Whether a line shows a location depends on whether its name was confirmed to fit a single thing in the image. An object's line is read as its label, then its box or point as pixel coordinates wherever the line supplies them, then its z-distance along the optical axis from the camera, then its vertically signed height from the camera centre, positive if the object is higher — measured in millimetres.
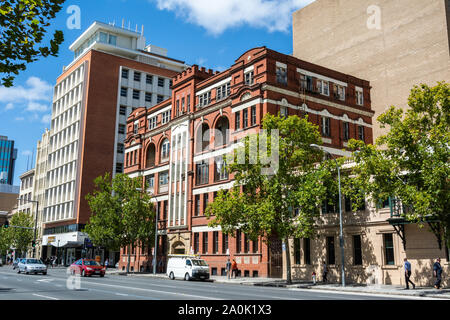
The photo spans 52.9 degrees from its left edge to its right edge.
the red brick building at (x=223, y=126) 42875 +13097
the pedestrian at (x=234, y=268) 39344 -1585
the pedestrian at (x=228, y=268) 38488 -1541
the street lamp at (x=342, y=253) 28384 -142
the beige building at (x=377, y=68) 29234 +19863
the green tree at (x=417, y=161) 22422 +4702
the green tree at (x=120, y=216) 49375 +3556
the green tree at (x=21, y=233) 83638 +2635
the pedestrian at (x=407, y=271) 25438 -1083
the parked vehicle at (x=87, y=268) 37000 -1607
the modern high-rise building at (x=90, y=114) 74688 +23134
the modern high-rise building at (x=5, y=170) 195662 +33447
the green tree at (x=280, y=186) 30734 +4478
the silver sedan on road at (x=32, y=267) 39812 -1656
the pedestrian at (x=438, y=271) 24375 -1051
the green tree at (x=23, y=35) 10148 +4730
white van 35781 -1469
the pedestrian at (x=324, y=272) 31842 -1515
